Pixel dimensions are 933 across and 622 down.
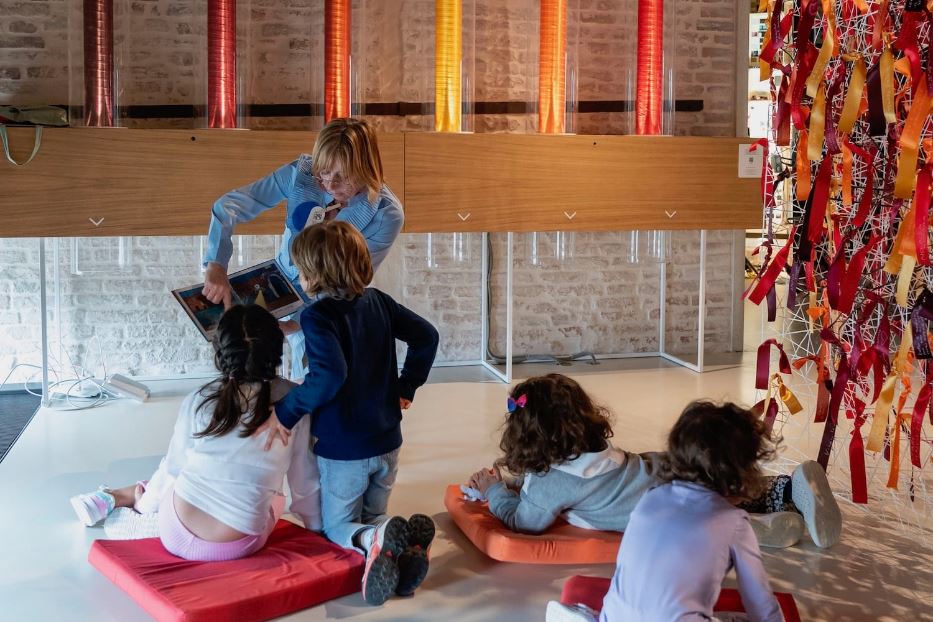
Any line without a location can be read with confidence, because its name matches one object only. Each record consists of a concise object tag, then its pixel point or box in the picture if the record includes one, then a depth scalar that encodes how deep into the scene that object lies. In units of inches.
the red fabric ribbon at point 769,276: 136.6
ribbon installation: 114.0
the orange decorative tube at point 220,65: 204.2
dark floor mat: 181.5
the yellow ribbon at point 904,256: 111.0
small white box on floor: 207.9
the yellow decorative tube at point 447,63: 212.1
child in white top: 114.2
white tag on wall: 231.8
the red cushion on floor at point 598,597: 107.7
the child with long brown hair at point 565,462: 120.9
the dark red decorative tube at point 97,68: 198.8
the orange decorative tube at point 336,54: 209.0
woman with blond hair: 134.6
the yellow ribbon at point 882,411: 123.6
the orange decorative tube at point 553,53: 216.8
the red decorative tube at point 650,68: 225.0
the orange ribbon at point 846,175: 125.0
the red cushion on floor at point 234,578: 105.9
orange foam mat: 125.2
